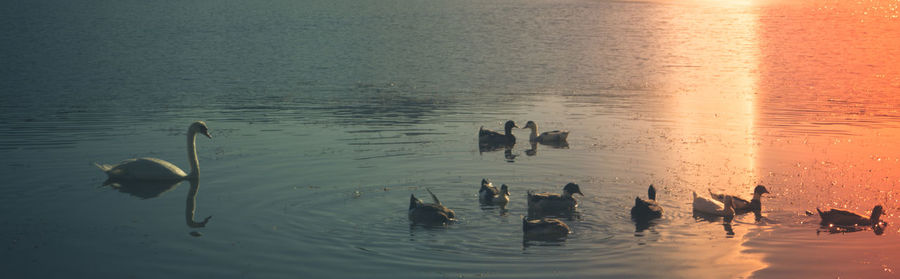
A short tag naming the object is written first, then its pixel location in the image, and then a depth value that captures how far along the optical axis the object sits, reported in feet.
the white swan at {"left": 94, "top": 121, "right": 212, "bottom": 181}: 63.87
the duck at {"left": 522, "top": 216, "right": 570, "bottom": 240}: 48.52
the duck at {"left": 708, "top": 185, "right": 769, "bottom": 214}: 56.39
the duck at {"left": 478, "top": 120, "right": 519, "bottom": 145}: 83.20
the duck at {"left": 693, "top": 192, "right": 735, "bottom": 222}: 54.95
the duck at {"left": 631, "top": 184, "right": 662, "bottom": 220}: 53.06
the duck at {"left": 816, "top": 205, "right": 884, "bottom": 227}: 52.31
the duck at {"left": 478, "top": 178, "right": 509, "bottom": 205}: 56.39
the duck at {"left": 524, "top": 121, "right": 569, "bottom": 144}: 84.28
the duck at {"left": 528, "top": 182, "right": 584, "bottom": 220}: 55.01
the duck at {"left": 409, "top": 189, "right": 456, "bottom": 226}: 50.90
